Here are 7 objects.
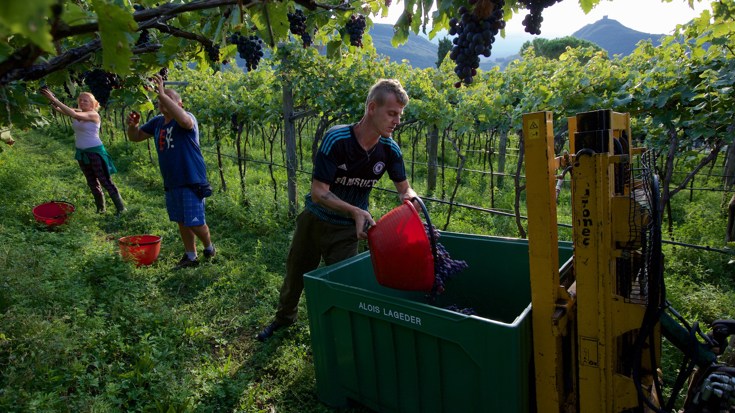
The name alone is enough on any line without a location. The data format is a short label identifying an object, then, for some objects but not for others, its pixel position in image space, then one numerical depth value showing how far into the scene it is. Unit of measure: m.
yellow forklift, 1.59
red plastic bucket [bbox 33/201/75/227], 5.24
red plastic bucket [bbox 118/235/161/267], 4.27
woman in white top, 5.72
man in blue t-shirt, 4.09
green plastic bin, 1.72
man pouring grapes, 2.54
